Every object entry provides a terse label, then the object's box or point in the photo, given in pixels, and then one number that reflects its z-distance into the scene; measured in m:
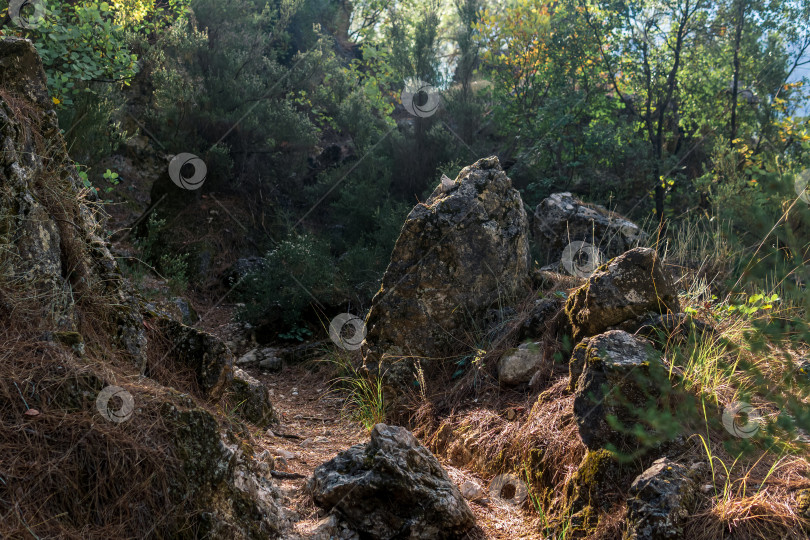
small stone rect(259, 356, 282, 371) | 6.69
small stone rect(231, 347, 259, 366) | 6.76
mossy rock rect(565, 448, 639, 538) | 2.99
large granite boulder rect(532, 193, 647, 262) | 6.71
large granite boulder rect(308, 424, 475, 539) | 2.92
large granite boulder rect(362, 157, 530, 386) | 5.09
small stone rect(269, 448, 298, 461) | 3.95
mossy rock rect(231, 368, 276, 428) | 4.44
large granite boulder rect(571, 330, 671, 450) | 3.12
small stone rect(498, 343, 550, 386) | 4.32
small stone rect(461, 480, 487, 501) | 3.51
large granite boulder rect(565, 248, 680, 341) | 3.97
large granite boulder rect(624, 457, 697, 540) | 2.62
